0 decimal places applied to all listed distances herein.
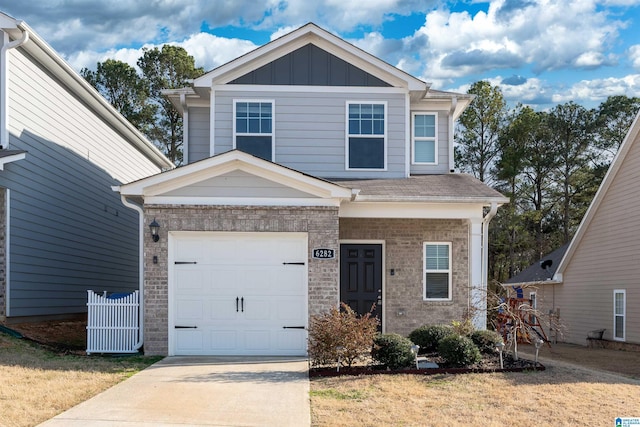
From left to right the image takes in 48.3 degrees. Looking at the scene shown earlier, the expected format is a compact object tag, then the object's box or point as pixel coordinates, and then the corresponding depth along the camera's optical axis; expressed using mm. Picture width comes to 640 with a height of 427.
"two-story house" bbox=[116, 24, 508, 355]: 13109
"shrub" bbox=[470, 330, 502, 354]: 12328
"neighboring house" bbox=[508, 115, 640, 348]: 18500
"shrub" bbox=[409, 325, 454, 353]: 13078
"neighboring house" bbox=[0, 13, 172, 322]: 13977
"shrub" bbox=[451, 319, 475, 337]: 12924
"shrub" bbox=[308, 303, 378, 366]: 10922
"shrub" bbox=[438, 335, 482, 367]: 11289
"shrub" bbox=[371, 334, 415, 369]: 11188
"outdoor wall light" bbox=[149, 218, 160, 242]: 12914
